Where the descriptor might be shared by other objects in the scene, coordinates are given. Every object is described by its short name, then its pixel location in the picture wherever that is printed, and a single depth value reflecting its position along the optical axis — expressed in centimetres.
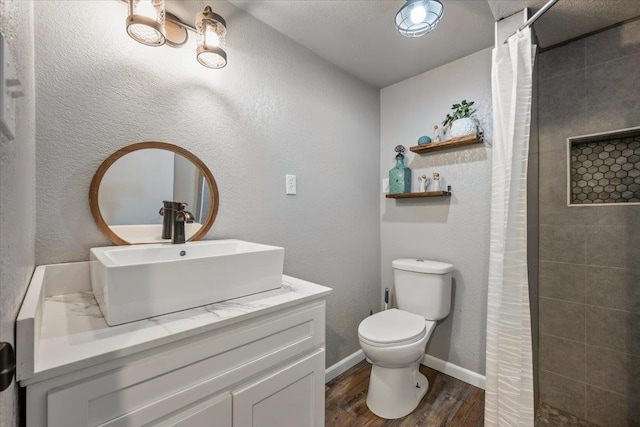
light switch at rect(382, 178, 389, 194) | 226
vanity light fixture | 103
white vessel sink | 73
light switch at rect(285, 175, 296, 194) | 166
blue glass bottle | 209
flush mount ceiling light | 121
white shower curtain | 118
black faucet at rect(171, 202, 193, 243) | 117
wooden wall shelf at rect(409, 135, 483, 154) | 174
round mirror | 108
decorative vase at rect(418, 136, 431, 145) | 196
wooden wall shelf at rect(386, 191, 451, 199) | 190
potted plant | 177
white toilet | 148
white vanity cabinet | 58
